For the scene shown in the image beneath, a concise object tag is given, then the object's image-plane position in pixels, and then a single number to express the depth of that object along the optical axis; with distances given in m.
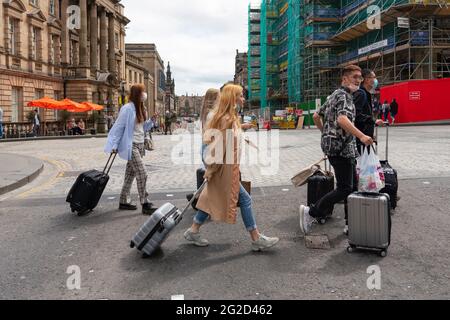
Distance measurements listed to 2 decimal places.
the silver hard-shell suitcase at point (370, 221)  4.41
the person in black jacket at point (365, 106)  5.51
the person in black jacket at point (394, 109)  30.64
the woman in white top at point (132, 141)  6.34
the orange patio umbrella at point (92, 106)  38.43
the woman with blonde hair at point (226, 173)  4.49
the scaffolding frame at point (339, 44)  32.06
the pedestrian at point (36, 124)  32.58
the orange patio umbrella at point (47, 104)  32.47
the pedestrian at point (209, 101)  5.45
